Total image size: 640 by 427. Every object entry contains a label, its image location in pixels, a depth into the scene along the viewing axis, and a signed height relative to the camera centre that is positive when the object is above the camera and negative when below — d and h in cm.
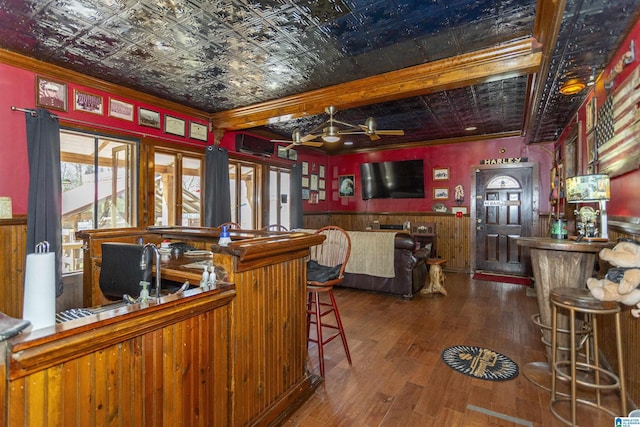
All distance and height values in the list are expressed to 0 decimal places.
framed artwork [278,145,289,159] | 680 +125
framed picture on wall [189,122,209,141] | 487 +125
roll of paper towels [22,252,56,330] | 98 -24
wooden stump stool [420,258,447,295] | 473 -99
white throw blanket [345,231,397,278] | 450 -60
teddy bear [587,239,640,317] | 167 -36
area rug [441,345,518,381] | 245 -123
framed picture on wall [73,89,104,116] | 358 +125
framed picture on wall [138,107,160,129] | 420 +126
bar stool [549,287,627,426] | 184 -79
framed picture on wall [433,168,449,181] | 683 +81
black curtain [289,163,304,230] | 686 +28
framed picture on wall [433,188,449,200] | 685 +40
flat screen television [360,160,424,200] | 710 +74
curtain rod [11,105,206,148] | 319 +103
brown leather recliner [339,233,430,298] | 442 -90
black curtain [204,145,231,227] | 500 +38
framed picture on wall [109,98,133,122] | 389 +127
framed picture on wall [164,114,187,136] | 452 +124
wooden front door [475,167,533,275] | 603 -10
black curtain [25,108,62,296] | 320 +29
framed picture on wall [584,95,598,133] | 293 +93
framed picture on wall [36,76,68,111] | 330 +125
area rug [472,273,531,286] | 555 -120
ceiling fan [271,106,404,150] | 355 +95
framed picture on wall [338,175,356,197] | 808 +67
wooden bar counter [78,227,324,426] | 162 -65
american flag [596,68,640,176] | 197 +58
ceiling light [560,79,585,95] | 303 +121
